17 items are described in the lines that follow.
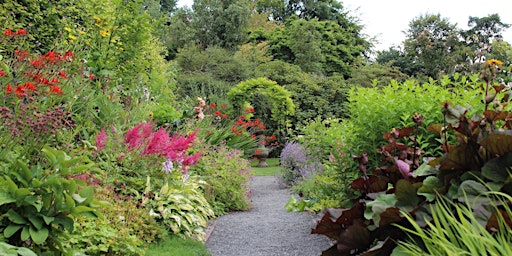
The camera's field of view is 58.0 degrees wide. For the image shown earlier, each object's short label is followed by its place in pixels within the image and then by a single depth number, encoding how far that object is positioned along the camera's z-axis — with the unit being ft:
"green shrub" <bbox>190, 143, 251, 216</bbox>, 20.59
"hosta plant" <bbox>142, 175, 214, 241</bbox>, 13.34
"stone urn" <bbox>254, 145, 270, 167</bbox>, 46.03
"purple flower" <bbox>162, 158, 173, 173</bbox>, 14.10
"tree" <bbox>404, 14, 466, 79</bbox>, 75.46
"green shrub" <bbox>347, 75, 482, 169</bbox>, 11.39
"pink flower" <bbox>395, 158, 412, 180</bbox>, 6.35
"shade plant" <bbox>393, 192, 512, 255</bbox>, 3.96
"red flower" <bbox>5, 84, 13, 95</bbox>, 8.95
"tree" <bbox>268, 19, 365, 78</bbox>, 68.18
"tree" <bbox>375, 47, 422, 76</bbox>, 91.33
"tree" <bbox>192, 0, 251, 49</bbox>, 70.85
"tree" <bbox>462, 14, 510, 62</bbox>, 89.86
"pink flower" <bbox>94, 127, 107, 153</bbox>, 11.90
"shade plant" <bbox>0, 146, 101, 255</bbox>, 7.29
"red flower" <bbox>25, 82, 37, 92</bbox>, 8.48
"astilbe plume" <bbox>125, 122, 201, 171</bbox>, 13.37
